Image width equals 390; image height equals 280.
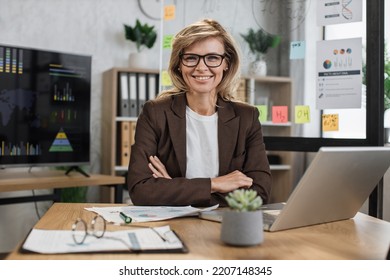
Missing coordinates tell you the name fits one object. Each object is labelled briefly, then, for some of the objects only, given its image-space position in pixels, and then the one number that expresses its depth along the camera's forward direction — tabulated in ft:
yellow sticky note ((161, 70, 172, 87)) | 9.96
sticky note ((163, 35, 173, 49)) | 9.86
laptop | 3.49
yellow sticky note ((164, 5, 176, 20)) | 9.77
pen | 3.91
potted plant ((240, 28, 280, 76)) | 8.49
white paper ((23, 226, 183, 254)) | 2.96
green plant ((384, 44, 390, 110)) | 7.21
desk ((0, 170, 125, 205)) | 8.68
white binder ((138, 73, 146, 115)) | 11.51
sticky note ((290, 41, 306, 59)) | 7.93
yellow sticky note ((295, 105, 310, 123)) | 7.94
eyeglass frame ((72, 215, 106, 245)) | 3.11
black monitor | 9.35
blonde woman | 5.82
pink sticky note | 8.42
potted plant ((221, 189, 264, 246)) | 3.15
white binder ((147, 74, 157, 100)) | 11.62
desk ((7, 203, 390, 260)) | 3.01
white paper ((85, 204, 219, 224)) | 4.12
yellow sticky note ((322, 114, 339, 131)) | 7.52
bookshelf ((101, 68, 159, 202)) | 11.25
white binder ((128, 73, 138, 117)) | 11.43
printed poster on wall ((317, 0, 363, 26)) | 7.06
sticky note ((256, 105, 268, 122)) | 8.68
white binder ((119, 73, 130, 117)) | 11.31
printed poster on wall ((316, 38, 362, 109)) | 7.16
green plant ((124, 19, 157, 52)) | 11.76
